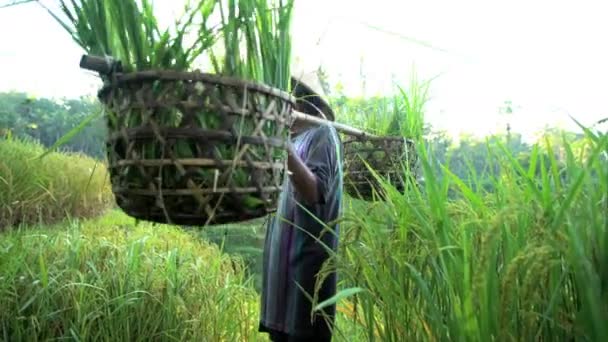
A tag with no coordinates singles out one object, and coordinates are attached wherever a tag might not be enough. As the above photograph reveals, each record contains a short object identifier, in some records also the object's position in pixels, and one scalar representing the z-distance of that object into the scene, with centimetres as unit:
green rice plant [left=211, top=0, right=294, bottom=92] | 56
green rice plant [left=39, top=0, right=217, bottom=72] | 54
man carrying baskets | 109
